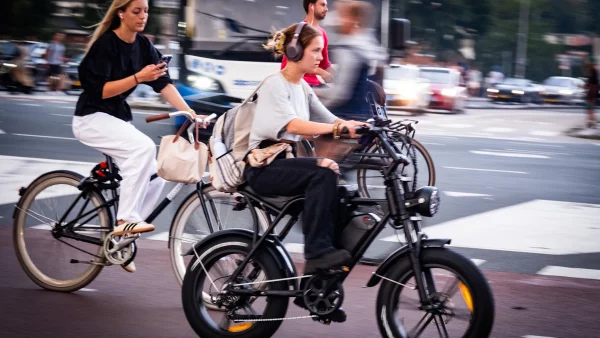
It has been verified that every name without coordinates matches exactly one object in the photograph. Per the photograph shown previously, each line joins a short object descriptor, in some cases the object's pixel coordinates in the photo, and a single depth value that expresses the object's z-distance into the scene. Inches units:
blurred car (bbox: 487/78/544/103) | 1825.8
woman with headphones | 184.2
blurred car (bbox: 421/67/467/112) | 1261.1
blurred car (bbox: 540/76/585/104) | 1881.2
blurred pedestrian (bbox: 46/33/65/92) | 1138.7
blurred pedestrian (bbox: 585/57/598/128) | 863.7
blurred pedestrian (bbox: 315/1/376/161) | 296.0
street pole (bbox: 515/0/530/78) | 2603.3
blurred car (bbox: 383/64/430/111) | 1122.0
